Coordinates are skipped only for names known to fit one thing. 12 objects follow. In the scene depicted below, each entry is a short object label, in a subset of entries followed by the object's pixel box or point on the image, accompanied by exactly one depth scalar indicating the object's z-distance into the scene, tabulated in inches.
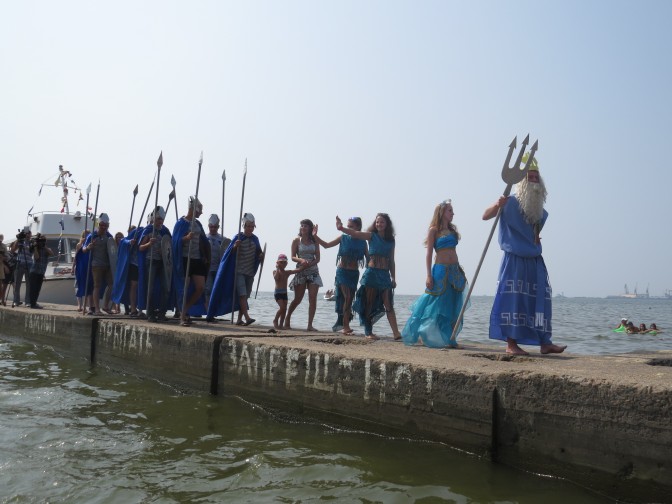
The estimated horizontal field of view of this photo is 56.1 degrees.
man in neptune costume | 208.2
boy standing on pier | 358.0
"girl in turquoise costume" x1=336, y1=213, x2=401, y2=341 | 283.4
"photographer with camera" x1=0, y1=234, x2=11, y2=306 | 546.0
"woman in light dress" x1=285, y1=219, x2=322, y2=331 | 334.0
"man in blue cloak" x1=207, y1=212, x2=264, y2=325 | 339.3
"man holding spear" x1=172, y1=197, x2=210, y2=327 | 319.9
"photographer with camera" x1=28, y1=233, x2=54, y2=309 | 516.7
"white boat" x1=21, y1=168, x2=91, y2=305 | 751.7
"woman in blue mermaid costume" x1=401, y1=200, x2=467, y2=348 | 232.4
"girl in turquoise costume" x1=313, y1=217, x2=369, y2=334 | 307.9
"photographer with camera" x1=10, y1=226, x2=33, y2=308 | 532.7
